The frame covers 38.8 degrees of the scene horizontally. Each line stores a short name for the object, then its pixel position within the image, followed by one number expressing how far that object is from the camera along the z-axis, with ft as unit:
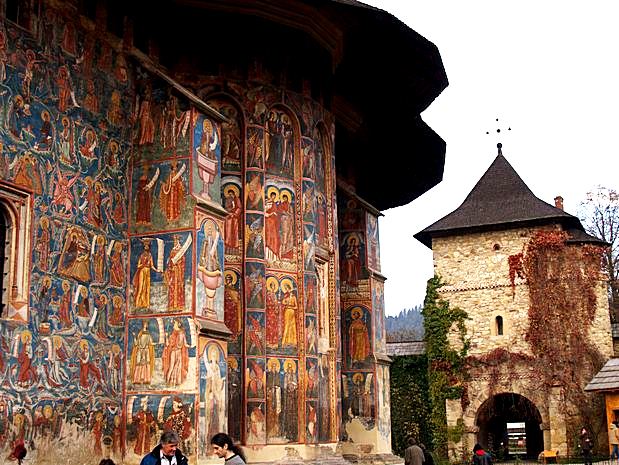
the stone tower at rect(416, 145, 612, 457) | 77.71
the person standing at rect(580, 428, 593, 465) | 69.69
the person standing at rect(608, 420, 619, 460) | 66.59
